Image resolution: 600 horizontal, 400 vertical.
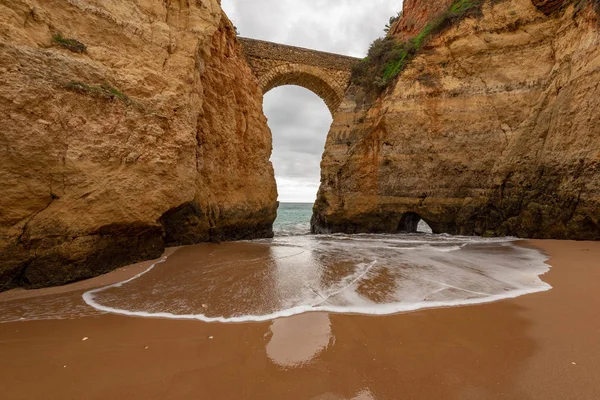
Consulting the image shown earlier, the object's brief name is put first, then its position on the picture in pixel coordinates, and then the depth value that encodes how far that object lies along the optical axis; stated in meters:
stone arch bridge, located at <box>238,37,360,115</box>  12.50
